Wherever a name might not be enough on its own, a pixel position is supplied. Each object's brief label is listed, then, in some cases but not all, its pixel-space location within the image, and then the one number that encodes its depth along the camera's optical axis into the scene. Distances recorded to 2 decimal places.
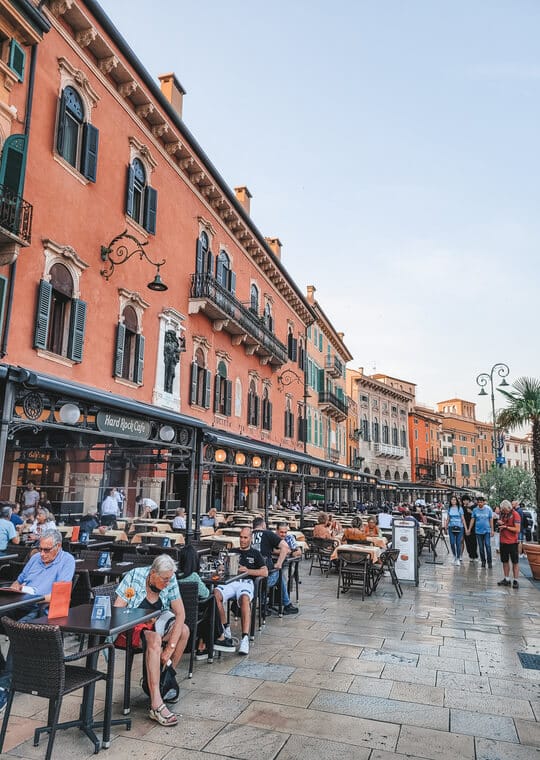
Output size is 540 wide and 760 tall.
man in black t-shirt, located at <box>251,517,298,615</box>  7.81
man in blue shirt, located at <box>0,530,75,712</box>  5.29
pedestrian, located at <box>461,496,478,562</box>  15.15
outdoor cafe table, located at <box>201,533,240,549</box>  10.43
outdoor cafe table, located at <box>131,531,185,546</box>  10.56
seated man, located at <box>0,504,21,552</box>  8.77
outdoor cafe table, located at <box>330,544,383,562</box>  9.65
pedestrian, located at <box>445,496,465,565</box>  14.65
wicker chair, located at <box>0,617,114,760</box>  3.60
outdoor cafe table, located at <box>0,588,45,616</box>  4.63
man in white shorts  6.13
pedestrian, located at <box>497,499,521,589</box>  10.72
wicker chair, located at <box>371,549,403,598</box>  9.85
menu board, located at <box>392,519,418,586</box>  11.02
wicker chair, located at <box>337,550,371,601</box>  9.45
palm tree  14.88
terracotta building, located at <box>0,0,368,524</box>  11.52
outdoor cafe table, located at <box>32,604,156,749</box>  3.92
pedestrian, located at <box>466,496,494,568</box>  13.31
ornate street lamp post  24.25
